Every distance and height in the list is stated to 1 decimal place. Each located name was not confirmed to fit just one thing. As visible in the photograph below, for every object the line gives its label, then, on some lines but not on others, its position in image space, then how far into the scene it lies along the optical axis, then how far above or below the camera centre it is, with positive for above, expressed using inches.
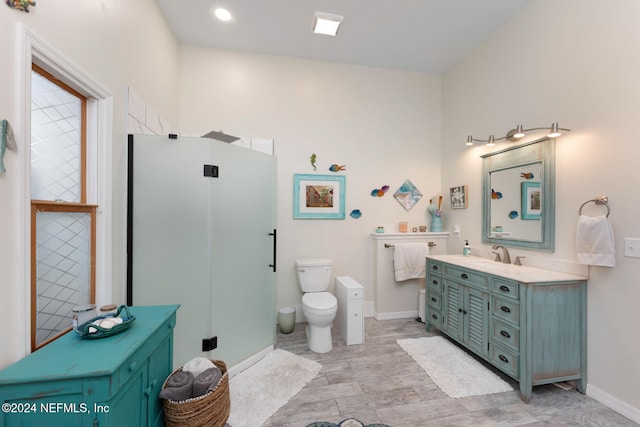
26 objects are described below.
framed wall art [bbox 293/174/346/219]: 126.1 +9.3
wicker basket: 51.6 -39.6
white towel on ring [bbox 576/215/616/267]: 68.1 -6.9
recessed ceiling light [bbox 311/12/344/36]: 96.2 +73.0
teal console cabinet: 34.3 -23.5
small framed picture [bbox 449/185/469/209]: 123.3 +9.2
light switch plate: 65.1 -7.9
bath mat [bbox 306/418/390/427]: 63.2 -50.6
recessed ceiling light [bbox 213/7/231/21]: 96.6 +75.3
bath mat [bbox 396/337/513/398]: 77.3 -50.8
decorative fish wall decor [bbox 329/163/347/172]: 129.9 +23.4
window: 47.4 +0.6
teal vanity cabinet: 72.4 -31.6
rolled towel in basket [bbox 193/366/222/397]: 56.9 -36.7
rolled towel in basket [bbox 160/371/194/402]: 52.8 -35.7
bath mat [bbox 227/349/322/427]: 66.9 -50.7
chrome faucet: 99.3 -15.5
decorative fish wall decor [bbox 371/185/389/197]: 134.6 +12.4
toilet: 96.3 -33.2
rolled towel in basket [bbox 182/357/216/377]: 60.3 -35.3
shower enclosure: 73.9 -6.9
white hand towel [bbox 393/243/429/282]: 127.0 -21.8
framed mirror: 86.1 +7.3
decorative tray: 44.2 -19.7
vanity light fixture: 80.7 +29.1
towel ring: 71.1 +4.3
